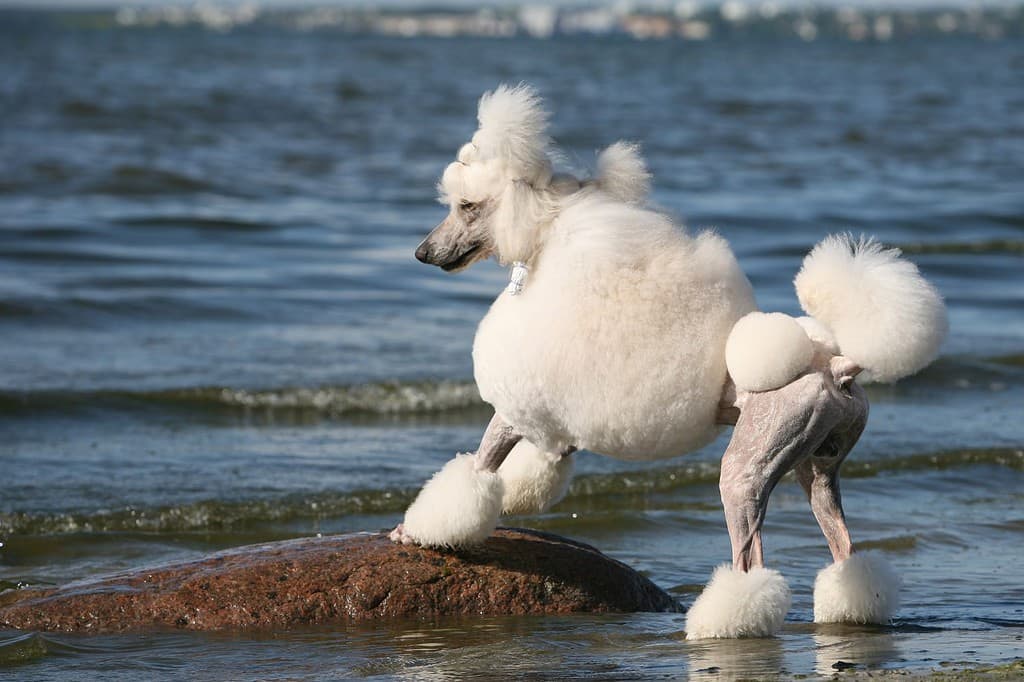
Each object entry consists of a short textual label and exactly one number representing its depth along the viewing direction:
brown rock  11.72
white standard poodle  9.98
